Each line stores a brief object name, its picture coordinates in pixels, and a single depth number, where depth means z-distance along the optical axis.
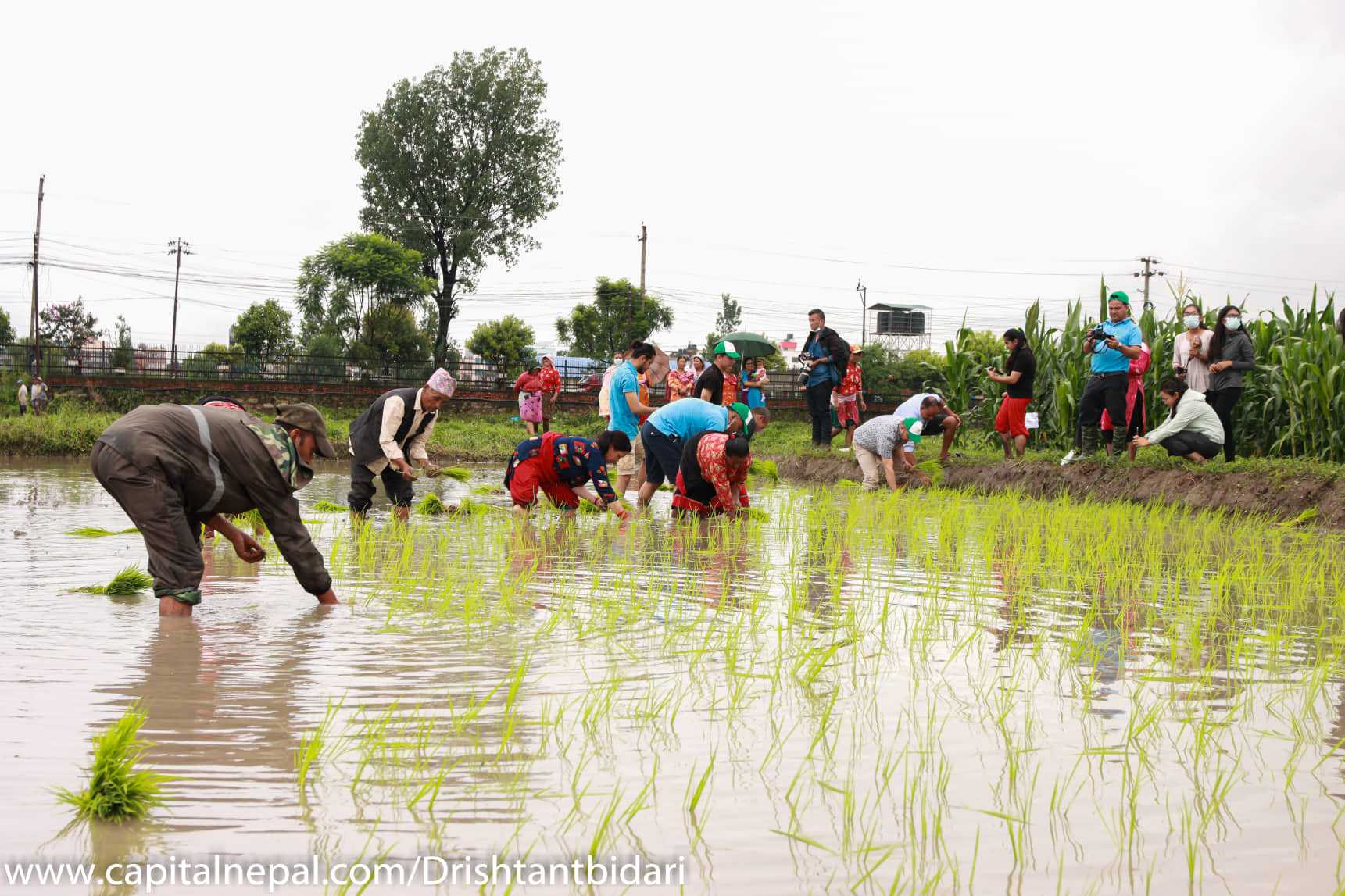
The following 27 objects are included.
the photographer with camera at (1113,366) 10.82
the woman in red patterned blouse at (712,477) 8.38
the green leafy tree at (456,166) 38.94
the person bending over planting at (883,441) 10.70
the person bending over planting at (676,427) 8.95
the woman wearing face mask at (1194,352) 10.56
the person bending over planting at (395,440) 8.20
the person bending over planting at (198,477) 4.53
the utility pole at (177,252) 49.56
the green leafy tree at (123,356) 27.84
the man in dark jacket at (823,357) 13.20
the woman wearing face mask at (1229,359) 10.38
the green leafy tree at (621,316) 36.78
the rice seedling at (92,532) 7.32
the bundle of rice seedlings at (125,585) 5.17
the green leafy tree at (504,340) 43.91
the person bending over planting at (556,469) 8.45
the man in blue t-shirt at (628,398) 9.45
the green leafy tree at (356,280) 36.31
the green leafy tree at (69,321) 47.75
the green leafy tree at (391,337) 35.03
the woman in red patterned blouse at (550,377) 20.17
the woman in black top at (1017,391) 11.74
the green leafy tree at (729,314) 55.86
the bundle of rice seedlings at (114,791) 2.34
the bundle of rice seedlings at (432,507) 9.27
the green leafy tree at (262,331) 43.25
